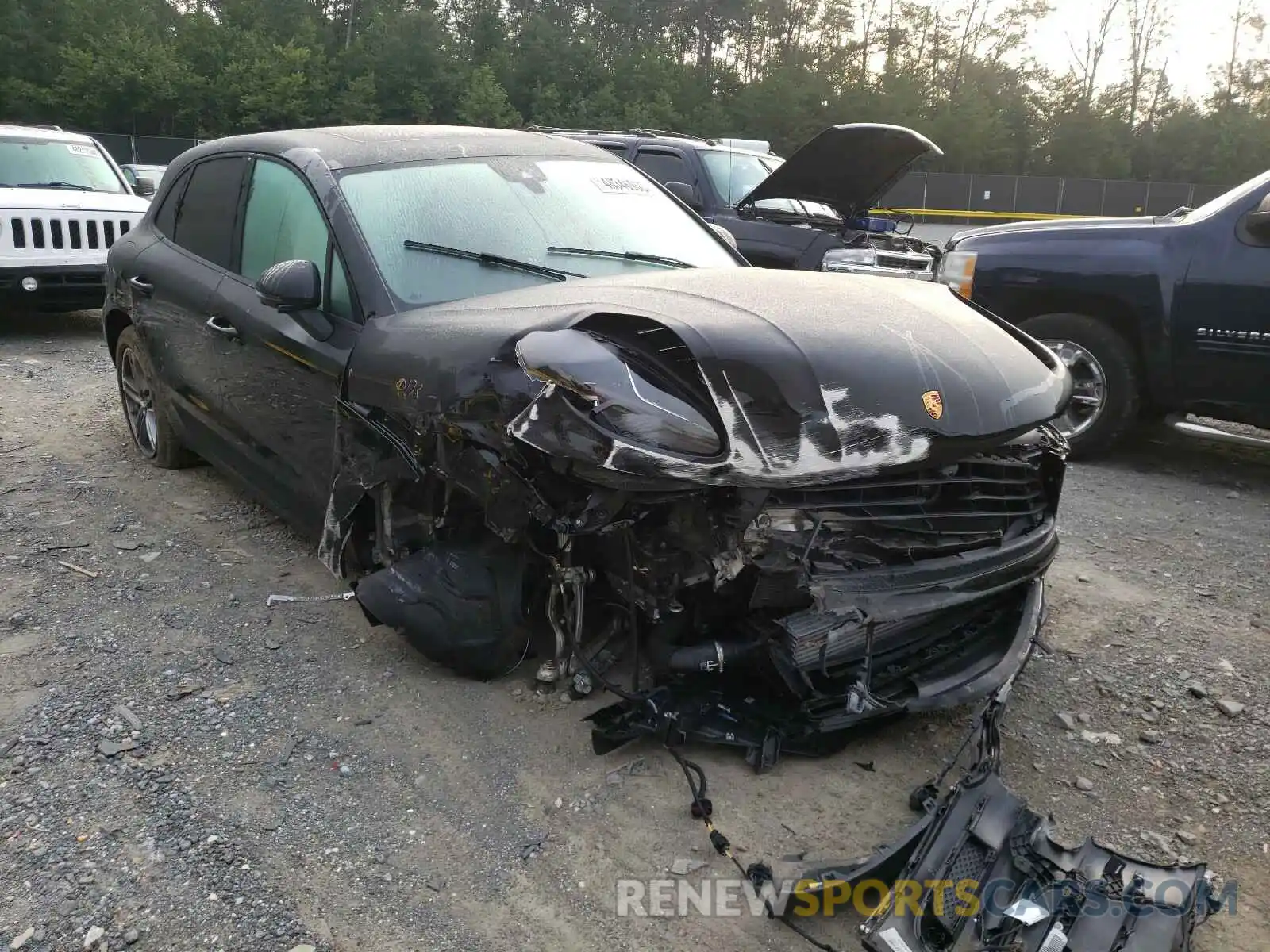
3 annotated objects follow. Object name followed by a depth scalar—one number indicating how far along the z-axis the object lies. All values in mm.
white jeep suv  8523
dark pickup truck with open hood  8188
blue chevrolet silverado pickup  5152
